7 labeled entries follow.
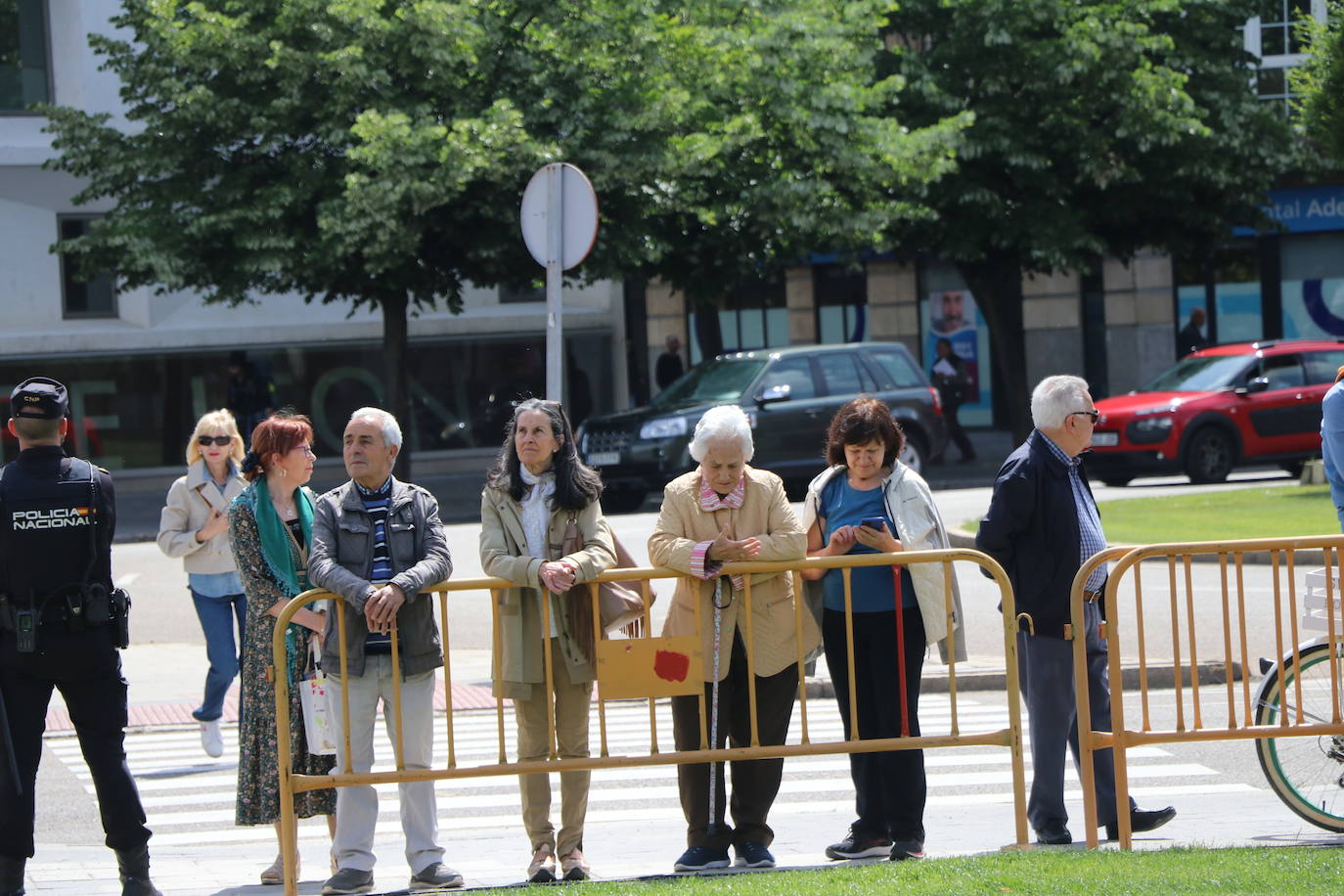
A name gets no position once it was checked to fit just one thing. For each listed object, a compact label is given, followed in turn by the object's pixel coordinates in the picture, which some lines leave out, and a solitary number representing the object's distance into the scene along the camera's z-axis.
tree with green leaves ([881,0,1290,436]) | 50.25
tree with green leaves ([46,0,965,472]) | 41.56
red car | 41.94
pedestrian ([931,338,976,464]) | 57.25
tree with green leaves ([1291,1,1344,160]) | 35.62
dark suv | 40.09
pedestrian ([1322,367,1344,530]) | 14.95
